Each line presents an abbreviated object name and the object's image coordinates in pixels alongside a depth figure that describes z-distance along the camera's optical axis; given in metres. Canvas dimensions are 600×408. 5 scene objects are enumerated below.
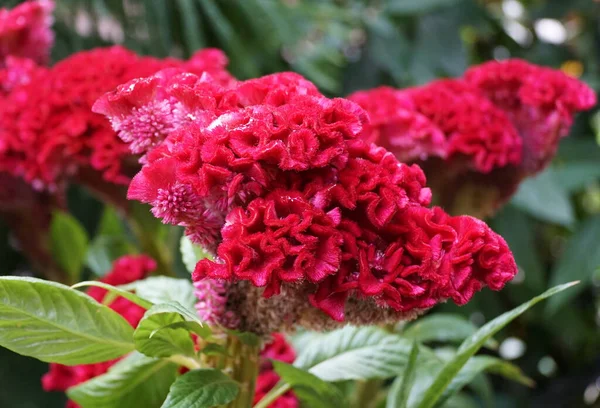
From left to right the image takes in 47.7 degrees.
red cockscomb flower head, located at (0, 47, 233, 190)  0.66
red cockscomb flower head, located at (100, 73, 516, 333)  0.38
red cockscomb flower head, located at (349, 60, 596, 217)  0.68
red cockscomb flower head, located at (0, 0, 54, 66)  0.79
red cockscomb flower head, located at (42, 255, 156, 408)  0.63
